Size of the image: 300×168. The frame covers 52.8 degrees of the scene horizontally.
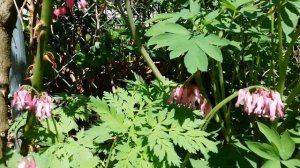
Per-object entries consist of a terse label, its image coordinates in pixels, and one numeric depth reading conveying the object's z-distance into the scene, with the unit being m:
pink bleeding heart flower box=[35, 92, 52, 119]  0.30
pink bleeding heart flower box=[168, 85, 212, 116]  0.31
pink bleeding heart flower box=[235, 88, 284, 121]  0.28
